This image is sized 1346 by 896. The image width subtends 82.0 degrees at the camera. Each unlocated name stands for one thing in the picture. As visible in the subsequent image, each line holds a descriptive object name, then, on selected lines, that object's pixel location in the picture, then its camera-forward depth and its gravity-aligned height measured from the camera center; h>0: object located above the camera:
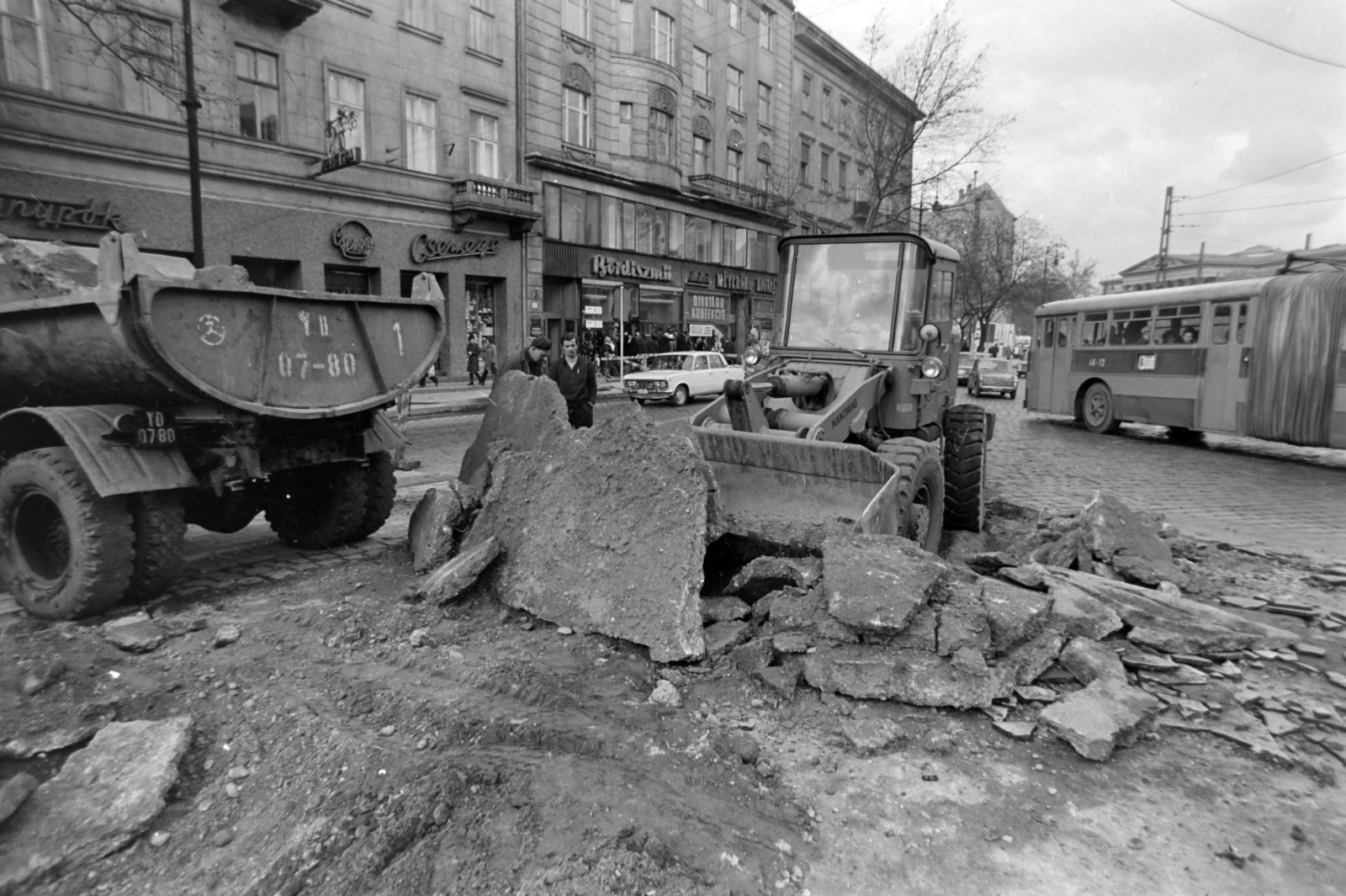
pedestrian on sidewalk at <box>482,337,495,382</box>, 25.36 -0.27
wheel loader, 5.80 -0.47
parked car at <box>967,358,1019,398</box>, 28.64 -0.45
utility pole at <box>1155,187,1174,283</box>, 52.97 +10.13
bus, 13.29 +0.25
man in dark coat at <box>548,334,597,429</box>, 8.98 -0.34
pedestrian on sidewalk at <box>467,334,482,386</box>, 25.16 -0.28
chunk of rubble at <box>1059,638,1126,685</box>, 4.09 -1.55
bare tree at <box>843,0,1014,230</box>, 33.44 +10.57
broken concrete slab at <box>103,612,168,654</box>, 4.60 -1.78
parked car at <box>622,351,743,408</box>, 22.64 -0.64
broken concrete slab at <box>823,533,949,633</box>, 4.13 -1.19
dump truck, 4.78 -0.42
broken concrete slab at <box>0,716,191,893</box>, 2.84 -1.83
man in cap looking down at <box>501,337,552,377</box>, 9.15 -0.09
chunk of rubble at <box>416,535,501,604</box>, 5.07 -1.48
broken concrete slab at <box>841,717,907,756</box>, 3.62 -1.77
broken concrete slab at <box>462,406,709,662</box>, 4.54 -1.16
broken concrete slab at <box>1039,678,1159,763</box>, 3.58 -1.67
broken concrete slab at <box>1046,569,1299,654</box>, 4.48 -1.49
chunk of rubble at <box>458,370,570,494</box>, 6.31 -0.59
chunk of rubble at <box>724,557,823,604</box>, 4.78 -1.34
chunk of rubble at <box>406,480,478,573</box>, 5.68 -1.28
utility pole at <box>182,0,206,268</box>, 12.99 +3.42
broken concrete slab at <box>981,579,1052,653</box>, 4.20 -1.35
